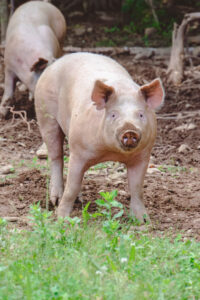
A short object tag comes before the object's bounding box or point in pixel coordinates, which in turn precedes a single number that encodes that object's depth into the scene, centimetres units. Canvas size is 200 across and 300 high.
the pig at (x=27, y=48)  1792
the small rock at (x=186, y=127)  1625
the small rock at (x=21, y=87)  2055
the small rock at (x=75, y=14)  2909
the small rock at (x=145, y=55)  2358
